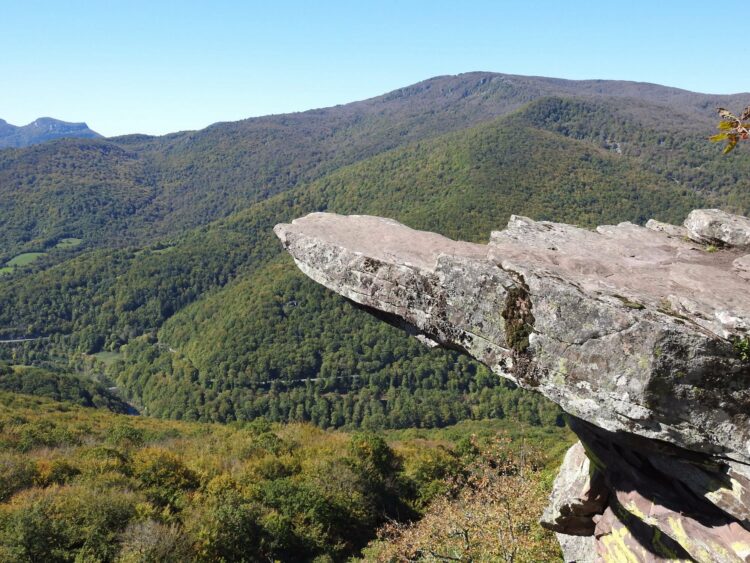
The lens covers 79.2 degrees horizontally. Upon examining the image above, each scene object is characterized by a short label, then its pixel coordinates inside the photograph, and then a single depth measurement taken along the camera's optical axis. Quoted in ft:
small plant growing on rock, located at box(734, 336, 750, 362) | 19.69
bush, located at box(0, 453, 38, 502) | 51.83
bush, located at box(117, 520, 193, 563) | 41.98
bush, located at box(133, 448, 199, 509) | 55.83
